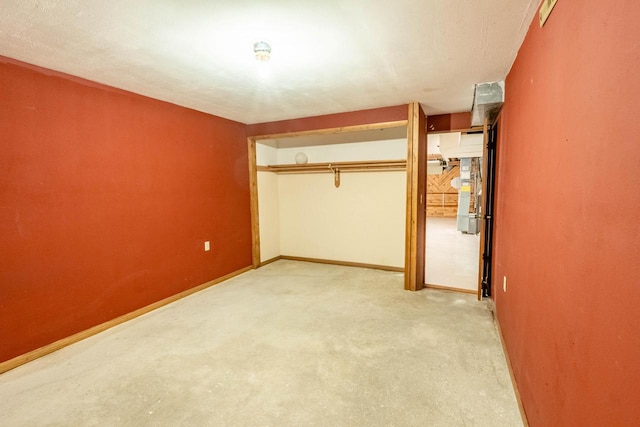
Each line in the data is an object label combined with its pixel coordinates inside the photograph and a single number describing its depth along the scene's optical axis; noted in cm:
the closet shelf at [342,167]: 439
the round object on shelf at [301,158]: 498
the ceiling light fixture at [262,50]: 195
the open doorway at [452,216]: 432
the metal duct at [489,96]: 269
